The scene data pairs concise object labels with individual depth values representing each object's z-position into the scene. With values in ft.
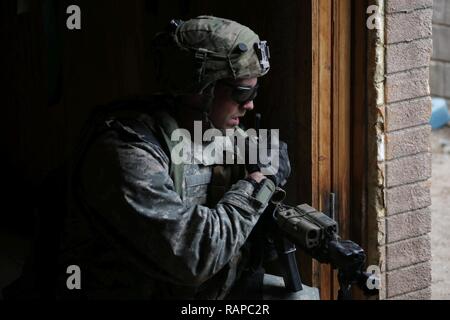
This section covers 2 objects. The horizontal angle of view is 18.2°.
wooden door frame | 20.55
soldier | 16.40
